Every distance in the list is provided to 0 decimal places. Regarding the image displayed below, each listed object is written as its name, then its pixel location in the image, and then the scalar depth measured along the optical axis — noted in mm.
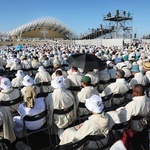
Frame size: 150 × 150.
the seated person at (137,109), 3157
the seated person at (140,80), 5235
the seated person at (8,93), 3821
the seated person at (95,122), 2469
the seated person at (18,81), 5774
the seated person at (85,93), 3903
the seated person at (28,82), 3876
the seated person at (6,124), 2892
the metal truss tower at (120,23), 34372
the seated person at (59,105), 3455
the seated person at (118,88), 4395
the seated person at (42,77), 6274
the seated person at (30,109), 3282
